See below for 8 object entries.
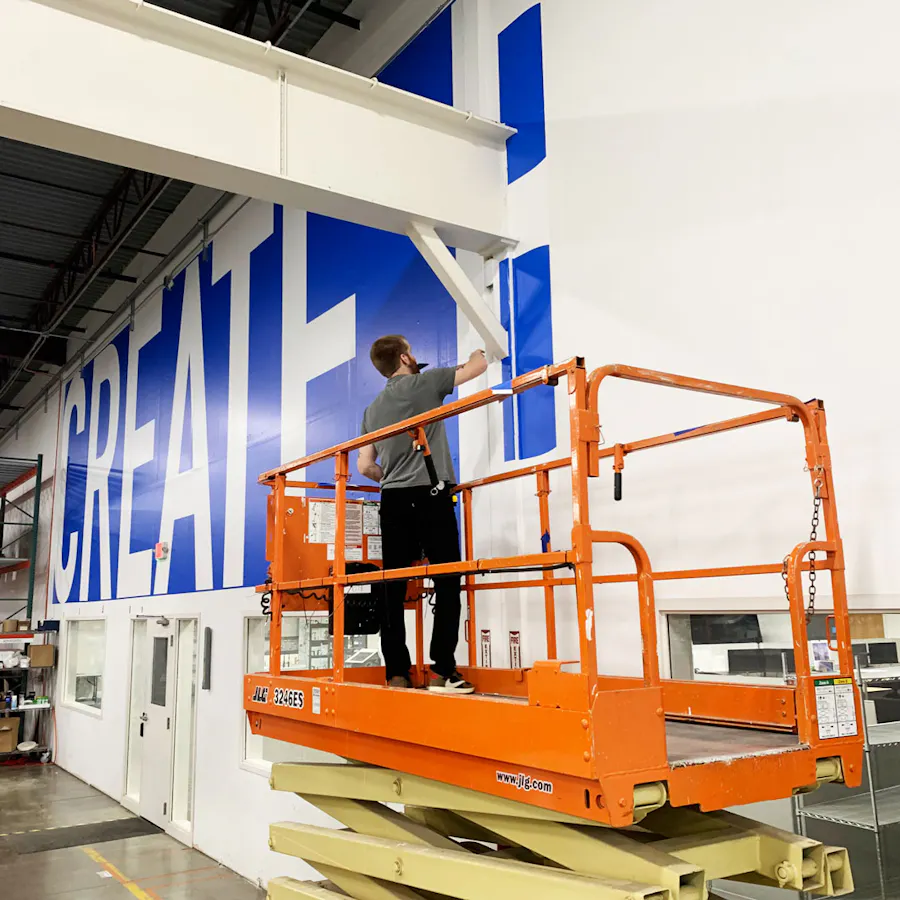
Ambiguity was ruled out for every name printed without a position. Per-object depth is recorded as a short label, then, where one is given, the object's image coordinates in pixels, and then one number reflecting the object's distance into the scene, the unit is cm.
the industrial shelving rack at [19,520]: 1677
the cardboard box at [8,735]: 1463
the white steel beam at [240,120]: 433
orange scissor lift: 239
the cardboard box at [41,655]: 1457
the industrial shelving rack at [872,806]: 388
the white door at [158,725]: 980
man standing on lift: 374
